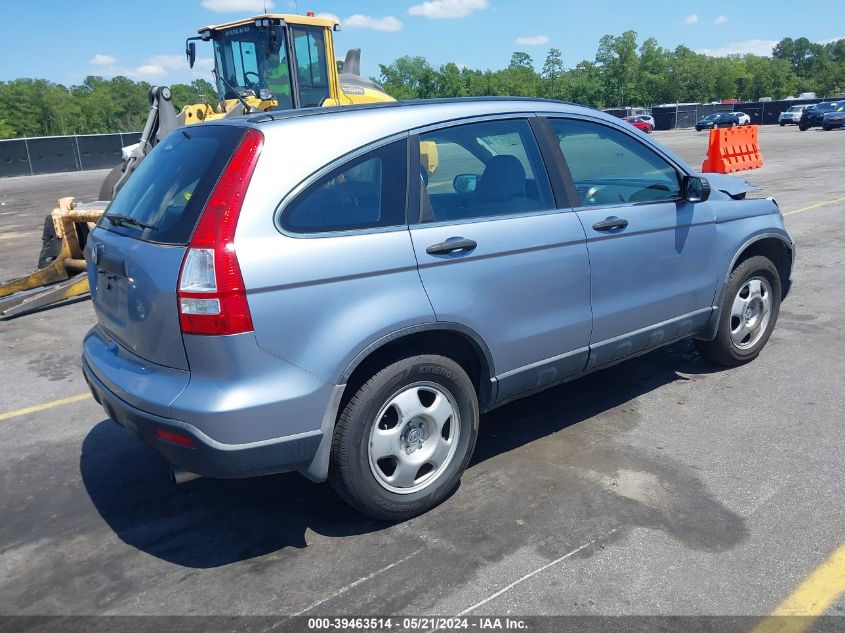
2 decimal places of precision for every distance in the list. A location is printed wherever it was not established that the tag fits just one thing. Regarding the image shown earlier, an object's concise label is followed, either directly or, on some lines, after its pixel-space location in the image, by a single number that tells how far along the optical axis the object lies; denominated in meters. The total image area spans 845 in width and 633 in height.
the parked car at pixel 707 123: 51.94
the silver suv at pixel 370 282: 2.89
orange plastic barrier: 18.88
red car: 51.19
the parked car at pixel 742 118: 49.44
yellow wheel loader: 10.02
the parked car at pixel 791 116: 50.66
